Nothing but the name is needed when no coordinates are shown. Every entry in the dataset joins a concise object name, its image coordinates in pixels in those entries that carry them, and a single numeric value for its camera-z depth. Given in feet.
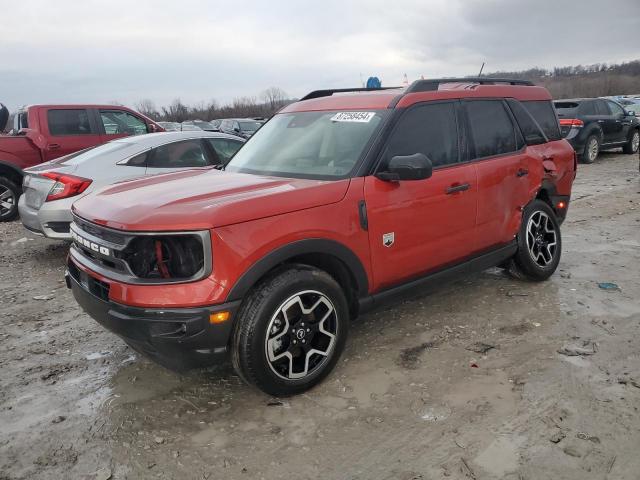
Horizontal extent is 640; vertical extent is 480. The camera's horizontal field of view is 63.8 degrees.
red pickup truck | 27.68
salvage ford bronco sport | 9.12
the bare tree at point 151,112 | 174.54
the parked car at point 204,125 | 85.39
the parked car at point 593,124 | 44.88
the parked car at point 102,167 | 18.79
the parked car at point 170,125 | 76.86
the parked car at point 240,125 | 69.28
